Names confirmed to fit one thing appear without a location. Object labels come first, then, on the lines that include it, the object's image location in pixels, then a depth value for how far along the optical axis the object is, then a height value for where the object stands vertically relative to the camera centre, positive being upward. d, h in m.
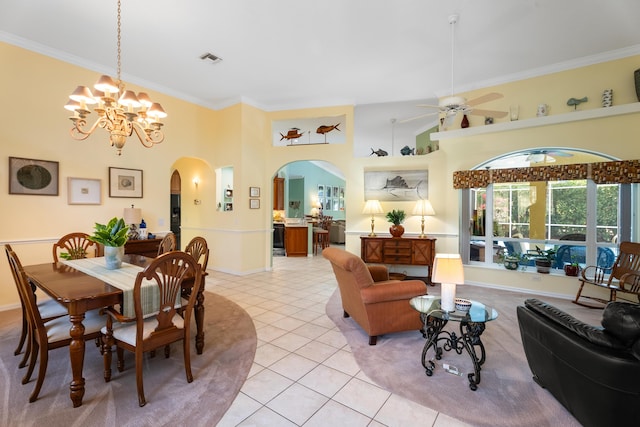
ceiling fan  3.43 +1.26
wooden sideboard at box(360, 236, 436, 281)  5.38 -0.74
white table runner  2.26 -0.62
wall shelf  4.11 +1.41
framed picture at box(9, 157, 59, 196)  3.91 +0.41
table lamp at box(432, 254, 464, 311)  2.54 -0.55
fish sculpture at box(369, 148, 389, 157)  6.18 +1.18
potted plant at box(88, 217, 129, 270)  2.81 -0.31
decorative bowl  2.61 -0.84
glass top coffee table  2.38 -0.96
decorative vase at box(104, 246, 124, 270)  2.87 -0.48
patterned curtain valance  4.13 +0.59
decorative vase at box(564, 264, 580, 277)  4.57 -0.90
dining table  2.08 -0.64
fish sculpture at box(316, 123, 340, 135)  6.54 +1.77
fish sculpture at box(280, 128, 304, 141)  6.85 +1.74
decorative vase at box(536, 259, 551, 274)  4.78 -0.88
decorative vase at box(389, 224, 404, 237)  5.56 -0.39
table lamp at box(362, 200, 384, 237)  5.76 +0.05
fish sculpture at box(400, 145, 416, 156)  5.95 +1.17
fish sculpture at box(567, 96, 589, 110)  4.45 +1.67
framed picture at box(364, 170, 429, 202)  5.80 +0.50
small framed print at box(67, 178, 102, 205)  4.41 +0.24
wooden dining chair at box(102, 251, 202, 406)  2.11 -0.89
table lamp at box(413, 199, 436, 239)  5.38 +0.02
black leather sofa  1.61 -0.90
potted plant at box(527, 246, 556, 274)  4.79 -0.76
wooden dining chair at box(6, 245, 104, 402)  2.12 -0.95
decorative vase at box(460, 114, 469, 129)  5.32 +1.59
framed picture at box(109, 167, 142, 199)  4.88 +0.42
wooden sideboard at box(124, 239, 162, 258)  4.82 -0.66
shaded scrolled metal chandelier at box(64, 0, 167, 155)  2.66 +0.95
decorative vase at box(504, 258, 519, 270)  5.02 -0.89
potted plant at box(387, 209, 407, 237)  5.57 -0.21
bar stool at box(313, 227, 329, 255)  9.58 -0.94
